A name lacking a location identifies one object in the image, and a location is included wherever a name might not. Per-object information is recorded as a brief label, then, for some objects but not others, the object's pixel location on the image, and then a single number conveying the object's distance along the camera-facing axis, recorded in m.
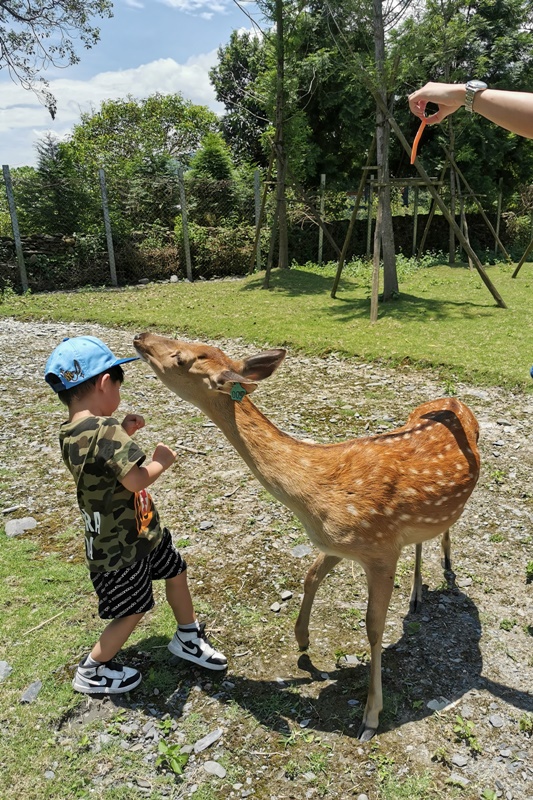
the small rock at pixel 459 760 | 2.55
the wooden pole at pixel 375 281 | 10.27
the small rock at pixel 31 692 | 2.87
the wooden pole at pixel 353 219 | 11.37
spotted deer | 2.78
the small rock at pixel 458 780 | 2.46
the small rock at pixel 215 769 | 2.53
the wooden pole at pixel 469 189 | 15.37
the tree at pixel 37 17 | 17.08
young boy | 2.57
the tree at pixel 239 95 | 27.59
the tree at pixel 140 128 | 35.95
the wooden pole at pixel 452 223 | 10.41
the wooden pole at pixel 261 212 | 13.99
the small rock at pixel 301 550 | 4.05
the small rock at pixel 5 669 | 3.02
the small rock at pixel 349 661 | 3.14
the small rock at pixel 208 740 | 2.65
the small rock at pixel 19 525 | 4.38
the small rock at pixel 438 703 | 2.85
